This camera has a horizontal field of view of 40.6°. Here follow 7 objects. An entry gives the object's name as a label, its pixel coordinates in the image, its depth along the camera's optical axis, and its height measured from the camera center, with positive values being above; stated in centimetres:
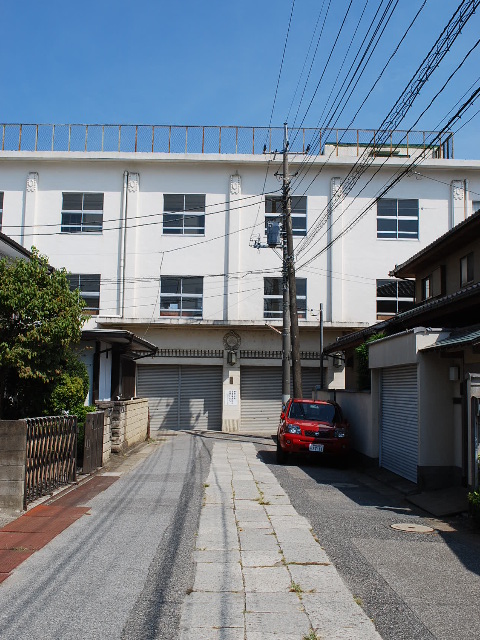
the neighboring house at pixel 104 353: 1769 +95
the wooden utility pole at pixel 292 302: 2177 +282
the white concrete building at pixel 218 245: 2823 +615
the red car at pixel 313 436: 1606 -122
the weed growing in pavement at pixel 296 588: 588 -185
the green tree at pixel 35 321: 1251 +120
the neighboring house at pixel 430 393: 1075 -7
